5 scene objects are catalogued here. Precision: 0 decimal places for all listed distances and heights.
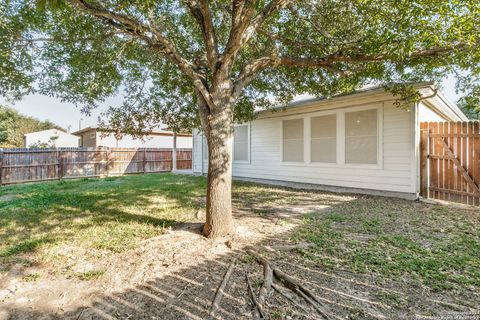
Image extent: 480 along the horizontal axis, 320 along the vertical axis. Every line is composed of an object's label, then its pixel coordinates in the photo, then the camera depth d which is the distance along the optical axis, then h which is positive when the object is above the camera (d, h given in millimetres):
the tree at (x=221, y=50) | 3598 +1944
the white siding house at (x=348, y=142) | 6629 +575
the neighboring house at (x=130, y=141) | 20116 +1655
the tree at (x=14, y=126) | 25078 +3772
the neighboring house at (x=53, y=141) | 23327 +2199
